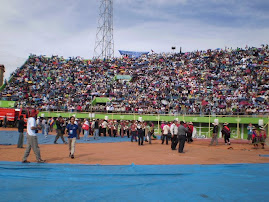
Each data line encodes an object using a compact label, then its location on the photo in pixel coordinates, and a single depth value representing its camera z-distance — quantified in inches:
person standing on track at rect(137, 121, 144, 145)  703.1
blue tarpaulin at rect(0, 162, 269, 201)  228.8
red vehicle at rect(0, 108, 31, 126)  1230.3
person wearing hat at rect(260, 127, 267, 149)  674.8
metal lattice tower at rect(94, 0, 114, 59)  2090.3
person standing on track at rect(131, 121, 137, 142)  814.5
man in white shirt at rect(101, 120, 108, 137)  1005.8
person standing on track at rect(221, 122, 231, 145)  740.6
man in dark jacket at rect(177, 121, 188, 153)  553.2
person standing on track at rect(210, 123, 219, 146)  705.0
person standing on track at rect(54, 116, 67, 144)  675.6
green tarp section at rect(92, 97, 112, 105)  1450.5
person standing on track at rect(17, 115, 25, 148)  531.7
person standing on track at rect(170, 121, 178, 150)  606.5
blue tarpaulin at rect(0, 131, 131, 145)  711.7
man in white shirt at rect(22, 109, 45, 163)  366.9
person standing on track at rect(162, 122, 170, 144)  737.1
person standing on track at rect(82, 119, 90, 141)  790.2
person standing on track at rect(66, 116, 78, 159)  430.9
